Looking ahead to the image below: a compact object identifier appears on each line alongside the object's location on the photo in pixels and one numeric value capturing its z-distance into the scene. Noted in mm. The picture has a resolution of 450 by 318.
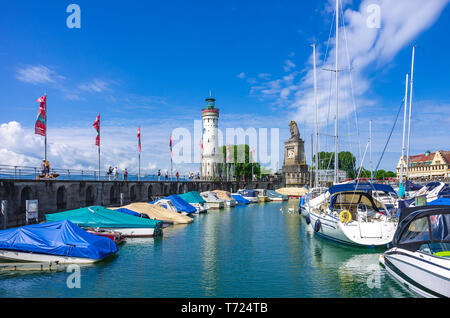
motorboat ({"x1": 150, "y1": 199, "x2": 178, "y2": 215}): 41281
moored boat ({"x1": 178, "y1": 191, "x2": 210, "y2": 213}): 49781
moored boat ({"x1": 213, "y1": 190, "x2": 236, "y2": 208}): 62250
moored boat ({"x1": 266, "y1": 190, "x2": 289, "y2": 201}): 81725
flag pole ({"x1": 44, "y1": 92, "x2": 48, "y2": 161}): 33612
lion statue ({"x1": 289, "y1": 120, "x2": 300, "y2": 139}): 119831
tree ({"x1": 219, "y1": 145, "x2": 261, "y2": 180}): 114875
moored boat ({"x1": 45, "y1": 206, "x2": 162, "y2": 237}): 26516
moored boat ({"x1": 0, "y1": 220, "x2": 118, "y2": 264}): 18594
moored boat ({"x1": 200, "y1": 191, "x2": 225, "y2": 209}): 57500
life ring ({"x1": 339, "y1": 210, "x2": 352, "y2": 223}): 24375
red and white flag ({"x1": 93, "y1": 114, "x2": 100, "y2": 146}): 41728
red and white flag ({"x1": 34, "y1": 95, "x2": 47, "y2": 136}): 32094
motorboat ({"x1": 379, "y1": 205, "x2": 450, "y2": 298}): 12523
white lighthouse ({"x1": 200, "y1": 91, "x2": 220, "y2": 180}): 98938
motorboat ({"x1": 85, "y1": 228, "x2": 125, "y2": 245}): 24297
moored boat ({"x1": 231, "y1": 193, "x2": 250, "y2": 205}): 69475
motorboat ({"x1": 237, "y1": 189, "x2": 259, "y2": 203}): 74362
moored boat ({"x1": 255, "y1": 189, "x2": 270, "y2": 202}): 78875
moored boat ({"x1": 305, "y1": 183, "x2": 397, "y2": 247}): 22312
